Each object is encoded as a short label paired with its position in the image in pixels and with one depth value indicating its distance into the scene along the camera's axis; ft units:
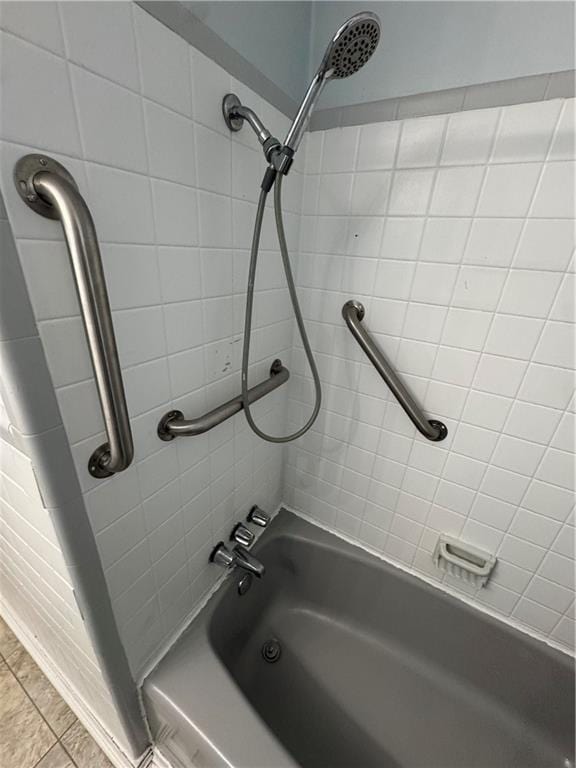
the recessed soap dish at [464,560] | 2.83
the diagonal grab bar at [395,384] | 2.59
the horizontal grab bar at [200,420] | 1.96
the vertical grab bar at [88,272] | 1.11
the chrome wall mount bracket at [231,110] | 1.80
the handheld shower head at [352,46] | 1.43
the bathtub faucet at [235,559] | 2.88
